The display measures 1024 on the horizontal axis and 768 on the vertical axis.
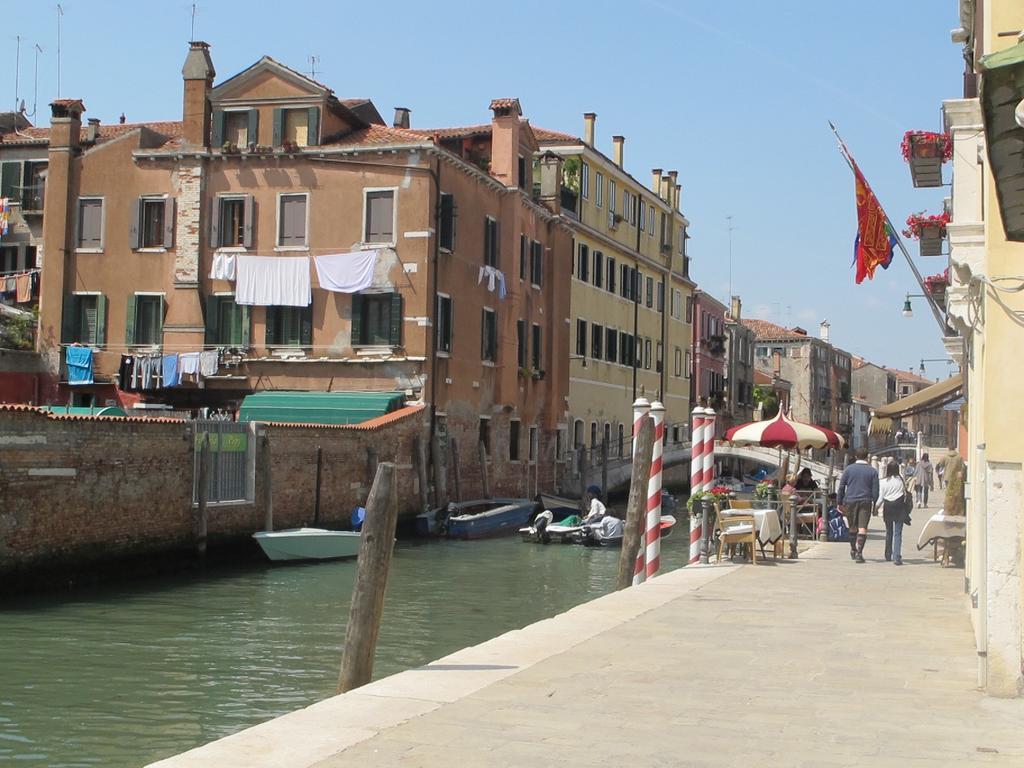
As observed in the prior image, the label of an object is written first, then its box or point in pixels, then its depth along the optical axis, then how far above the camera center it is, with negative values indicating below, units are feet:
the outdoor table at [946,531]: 52.34 -2.62
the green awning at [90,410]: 90.94 +2.68
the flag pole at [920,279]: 51.90 +7.45
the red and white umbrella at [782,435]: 71.00 +1.52
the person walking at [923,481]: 119.44 -1.44
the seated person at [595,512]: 94.70 -3.92
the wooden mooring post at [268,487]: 78.64 -2.11
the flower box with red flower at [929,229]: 47.63 +8.62
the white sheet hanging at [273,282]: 101.50 +13.24
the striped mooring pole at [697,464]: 53.62 -0.13
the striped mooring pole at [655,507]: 51.72 -1.88
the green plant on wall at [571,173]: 135.95 +29.58
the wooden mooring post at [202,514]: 71.67 -3.48
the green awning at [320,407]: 97.60 +3.45
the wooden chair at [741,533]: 52.85 -2.89
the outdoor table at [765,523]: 53.42 -2.48
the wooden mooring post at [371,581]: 27.76 -2.75
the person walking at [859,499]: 54.44 -1.43
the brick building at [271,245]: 100.17 +16.39
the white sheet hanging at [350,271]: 99.96 +13.95
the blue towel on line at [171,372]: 102.47 +6.10
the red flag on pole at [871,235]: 53.16 +9.35
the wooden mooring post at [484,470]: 110.01 -1.13
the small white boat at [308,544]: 74.49 -5.29
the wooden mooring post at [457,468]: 104.42 -0.97
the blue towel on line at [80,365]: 105.60 +6.70
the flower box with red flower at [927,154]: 42.01 +10.13
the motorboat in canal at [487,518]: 95.35 -4.60
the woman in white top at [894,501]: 53.42 -1.50
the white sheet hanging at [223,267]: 102.89 +14.46
